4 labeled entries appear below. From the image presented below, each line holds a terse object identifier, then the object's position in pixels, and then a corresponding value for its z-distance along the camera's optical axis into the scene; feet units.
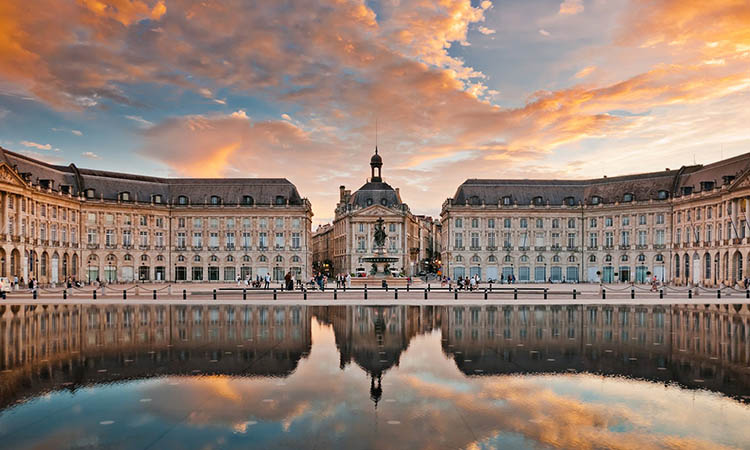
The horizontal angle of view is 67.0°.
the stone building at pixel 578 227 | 289.53
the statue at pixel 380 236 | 222.69
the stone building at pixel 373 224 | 347.77
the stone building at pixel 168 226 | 276.21
